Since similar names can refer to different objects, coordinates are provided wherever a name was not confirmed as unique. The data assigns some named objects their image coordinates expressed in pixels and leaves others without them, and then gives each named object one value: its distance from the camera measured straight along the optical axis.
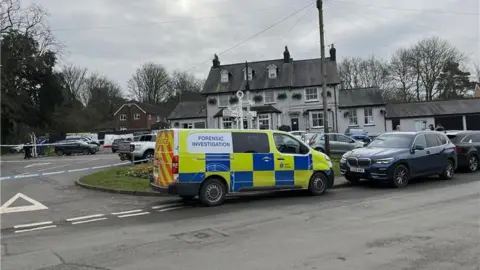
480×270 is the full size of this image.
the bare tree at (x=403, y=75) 67.19
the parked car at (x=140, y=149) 22.61
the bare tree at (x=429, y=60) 64.81
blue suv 13.33
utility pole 20.05
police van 10.53
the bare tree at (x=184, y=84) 89.19
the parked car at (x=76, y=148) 41.88
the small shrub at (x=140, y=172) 16.26
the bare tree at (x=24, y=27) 47.10
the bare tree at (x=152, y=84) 87.50
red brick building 84.12
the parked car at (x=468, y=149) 17.05
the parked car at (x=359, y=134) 34.00
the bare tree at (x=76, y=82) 86.50
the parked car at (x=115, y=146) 38.47
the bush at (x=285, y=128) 45.16
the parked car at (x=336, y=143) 24.36
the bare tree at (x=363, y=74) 74.12
